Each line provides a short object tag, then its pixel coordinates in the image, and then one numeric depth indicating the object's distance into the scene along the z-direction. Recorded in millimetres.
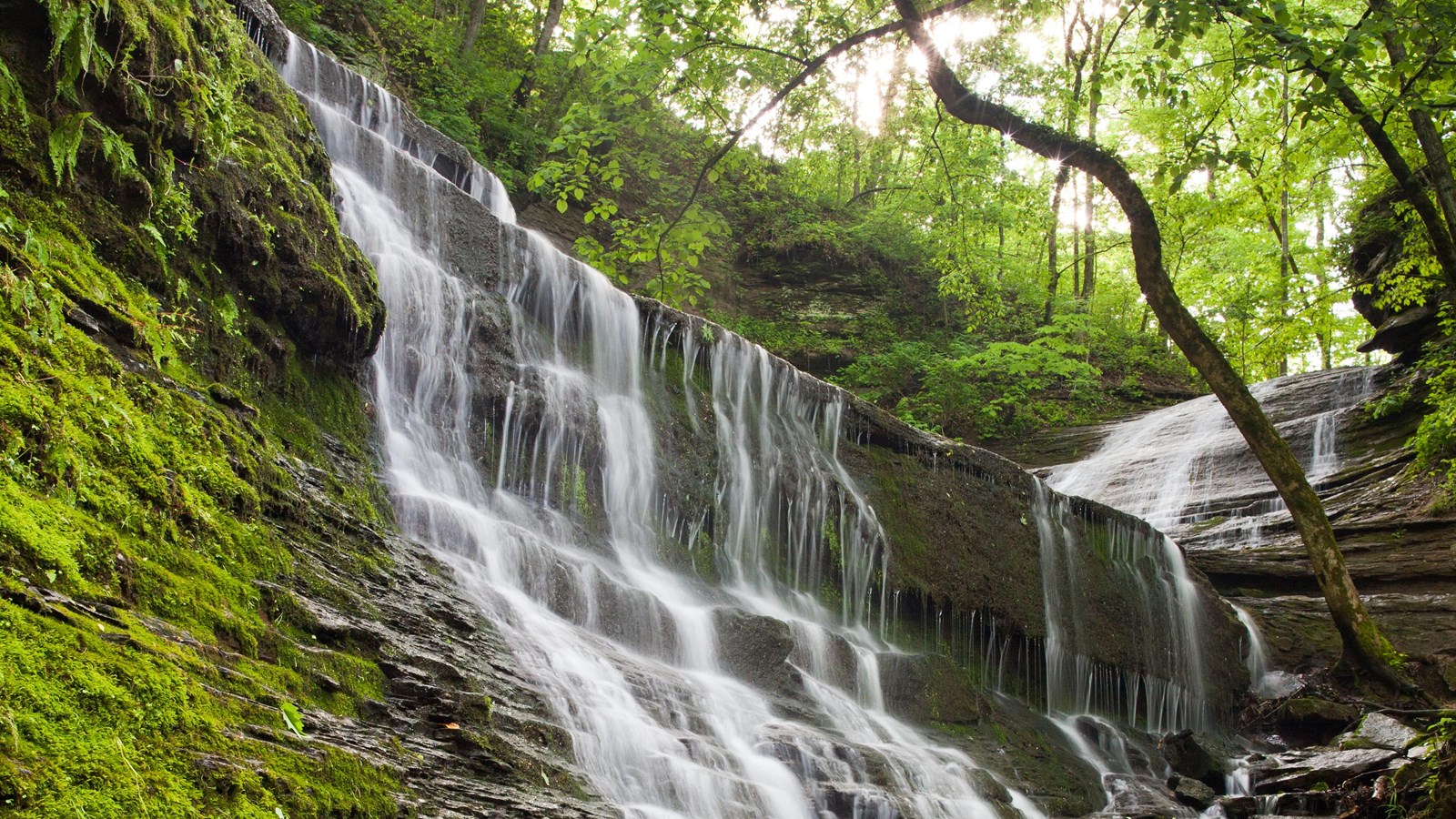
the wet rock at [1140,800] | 8531
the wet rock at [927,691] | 9672
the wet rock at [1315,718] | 10859
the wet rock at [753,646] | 8234
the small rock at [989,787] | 7965
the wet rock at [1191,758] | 10430
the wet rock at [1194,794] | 9312
